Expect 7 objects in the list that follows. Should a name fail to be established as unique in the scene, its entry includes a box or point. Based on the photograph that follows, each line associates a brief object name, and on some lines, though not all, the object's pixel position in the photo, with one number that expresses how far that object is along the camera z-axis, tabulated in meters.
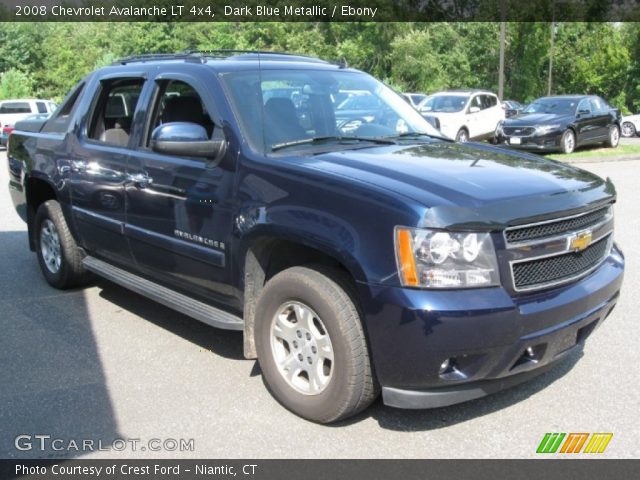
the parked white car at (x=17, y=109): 24.00
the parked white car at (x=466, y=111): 20.19
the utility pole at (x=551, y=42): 46.06
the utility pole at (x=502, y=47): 27.41
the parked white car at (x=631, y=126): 28.80
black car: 17.58
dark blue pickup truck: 3.04
